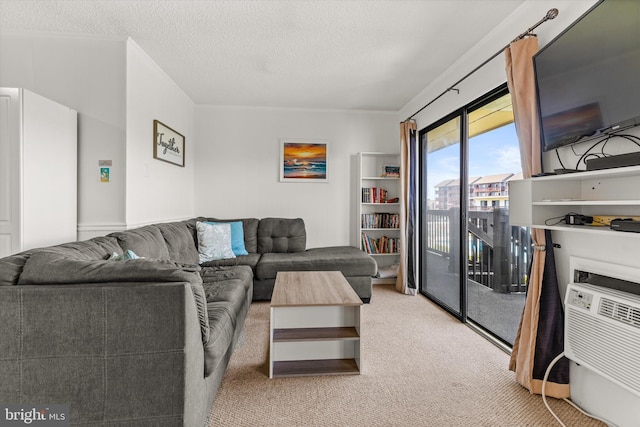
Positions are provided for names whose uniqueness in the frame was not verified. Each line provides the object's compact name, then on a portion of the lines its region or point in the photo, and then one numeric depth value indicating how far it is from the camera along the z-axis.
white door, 1.94
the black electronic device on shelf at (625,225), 1.23
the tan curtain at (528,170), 1.80
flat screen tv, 1.28
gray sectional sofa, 1.19
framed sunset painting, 4.40
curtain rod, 1.77
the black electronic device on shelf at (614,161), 1.28
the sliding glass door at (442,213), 3.15
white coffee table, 1.99
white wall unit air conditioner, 1.33
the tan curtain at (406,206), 3.93
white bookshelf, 4.34
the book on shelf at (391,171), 4.36
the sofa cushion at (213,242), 3.41
